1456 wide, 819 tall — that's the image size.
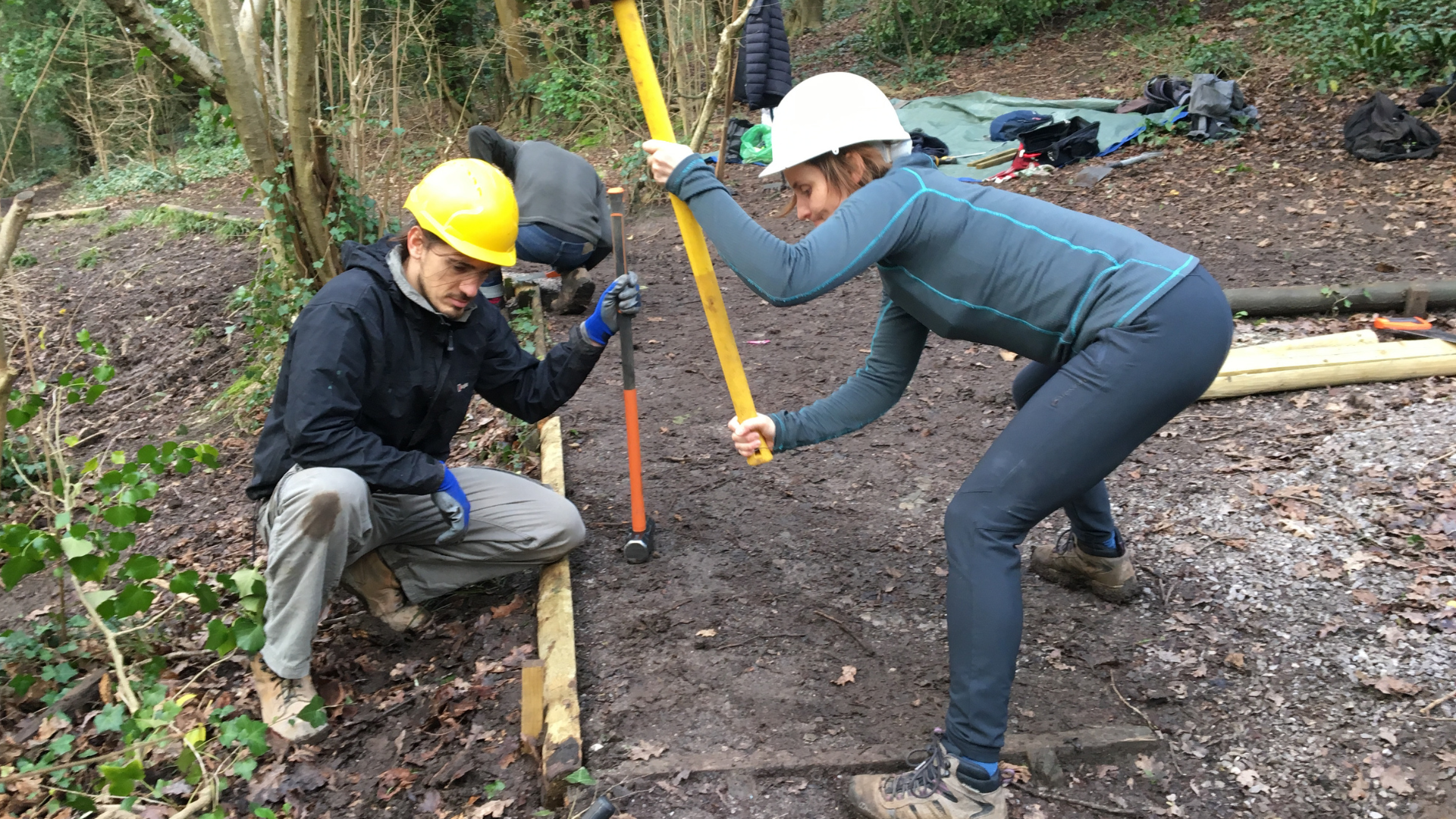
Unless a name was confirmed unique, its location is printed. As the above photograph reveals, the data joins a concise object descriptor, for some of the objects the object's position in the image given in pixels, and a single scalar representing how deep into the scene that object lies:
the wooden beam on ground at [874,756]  2.46
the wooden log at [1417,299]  5.06
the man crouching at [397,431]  2.81
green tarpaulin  9.50
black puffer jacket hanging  10.79
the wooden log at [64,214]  14.37
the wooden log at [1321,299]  5.12
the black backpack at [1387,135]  7.88
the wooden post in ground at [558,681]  2.47
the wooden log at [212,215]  11.12
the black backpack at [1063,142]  9.23
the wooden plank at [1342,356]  4.39
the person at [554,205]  6.16
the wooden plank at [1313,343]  4.57
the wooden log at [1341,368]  4.38
